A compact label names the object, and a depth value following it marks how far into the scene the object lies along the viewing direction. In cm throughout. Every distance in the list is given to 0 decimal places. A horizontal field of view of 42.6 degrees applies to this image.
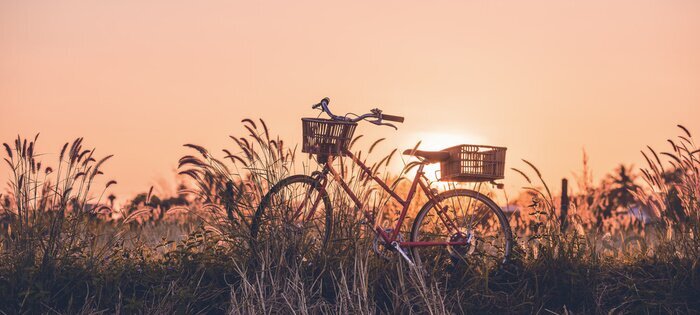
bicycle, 714
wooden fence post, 1304
